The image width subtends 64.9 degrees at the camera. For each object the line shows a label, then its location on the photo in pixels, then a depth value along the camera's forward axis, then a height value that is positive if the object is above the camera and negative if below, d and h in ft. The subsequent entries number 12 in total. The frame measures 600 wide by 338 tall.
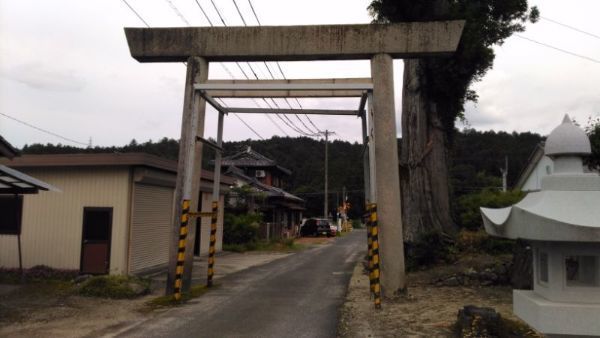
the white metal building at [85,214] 42.78 -0.13
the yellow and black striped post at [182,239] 33.40 -1.78
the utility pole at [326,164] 167.33 +19.04
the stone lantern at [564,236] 12.37 -0.40
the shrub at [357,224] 258.71 -3.66
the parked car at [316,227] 149.48 -3.42
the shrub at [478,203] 48.14 +1.72
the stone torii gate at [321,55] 34.09 +12.28
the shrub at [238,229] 83.76 -2.40
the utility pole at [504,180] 159.20 +13.45
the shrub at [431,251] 43.50 -2.96
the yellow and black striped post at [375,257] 30.81 -2.68
